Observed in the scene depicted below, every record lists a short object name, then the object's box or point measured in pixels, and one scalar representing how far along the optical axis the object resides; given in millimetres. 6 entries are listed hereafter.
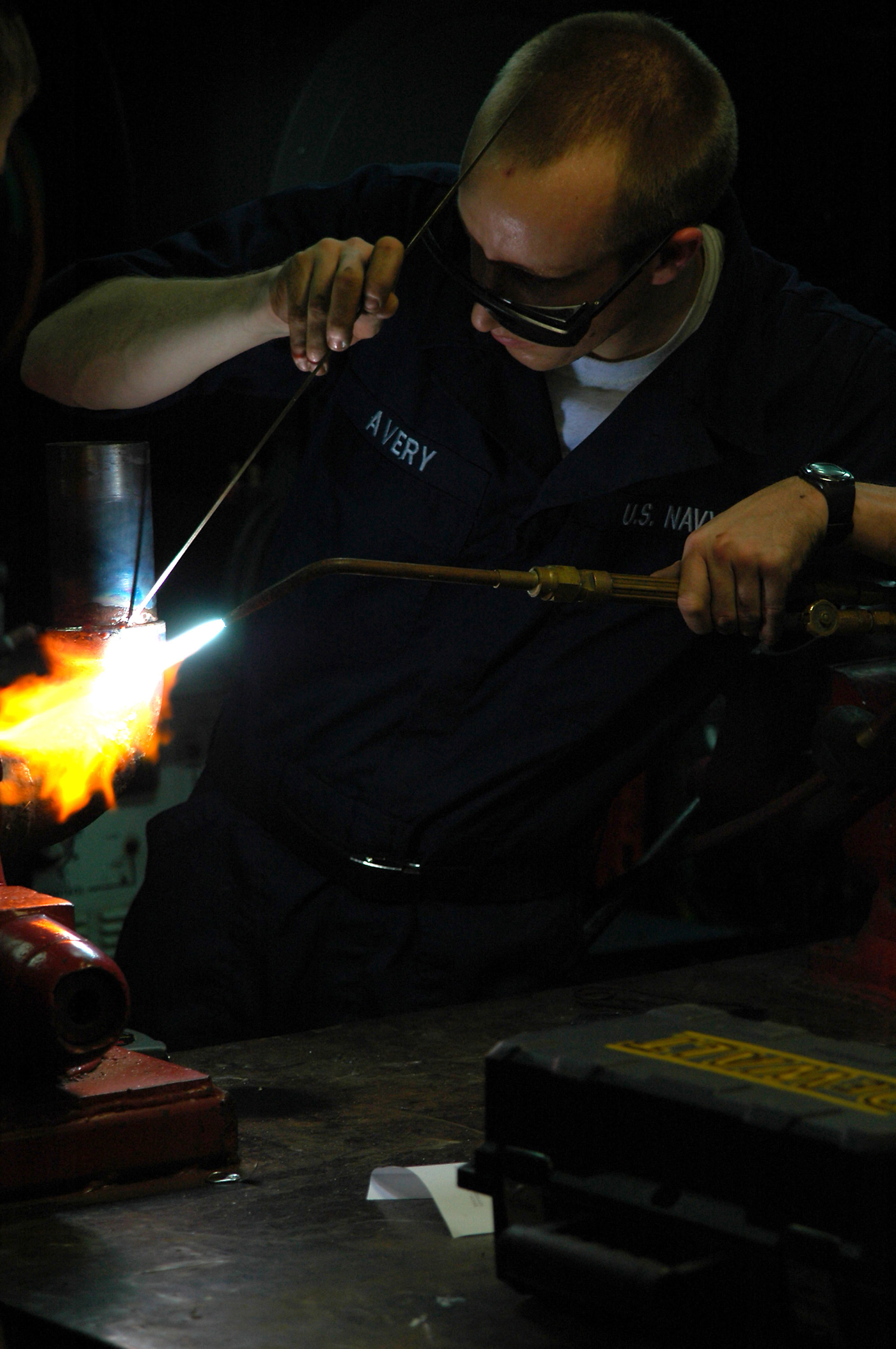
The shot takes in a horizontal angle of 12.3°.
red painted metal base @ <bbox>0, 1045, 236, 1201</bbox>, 2375
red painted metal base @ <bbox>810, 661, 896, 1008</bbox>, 2709
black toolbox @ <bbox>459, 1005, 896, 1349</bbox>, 2158
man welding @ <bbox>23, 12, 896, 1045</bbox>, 2774
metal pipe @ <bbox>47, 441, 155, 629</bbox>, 2479
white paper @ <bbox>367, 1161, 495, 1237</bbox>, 2355
